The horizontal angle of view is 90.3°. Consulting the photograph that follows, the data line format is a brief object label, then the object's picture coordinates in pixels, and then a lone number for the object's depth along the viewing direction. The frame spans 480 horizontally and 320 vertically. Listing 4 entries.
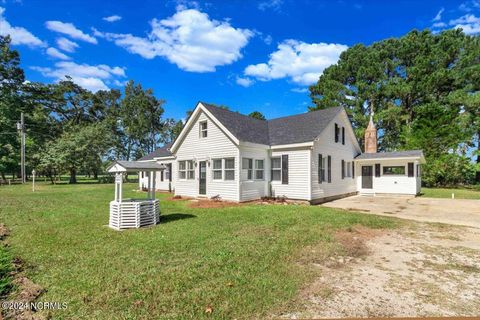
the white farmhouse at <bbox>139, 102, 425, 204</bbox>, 13.45
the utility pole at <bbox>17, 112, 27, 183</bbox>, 26.55
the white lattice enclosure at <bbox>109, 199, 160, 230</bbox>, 7.59
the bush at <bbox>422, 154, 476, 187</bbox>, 22.94
